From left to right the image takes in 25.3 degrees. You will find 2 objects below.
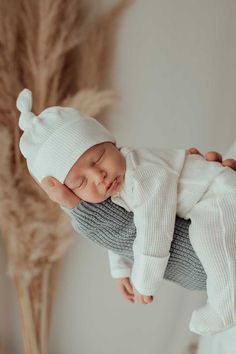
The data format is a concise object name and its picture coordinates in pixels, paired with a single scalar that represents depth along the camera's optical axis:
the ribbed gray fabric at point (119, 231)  0.76
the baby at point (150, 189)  0.70
